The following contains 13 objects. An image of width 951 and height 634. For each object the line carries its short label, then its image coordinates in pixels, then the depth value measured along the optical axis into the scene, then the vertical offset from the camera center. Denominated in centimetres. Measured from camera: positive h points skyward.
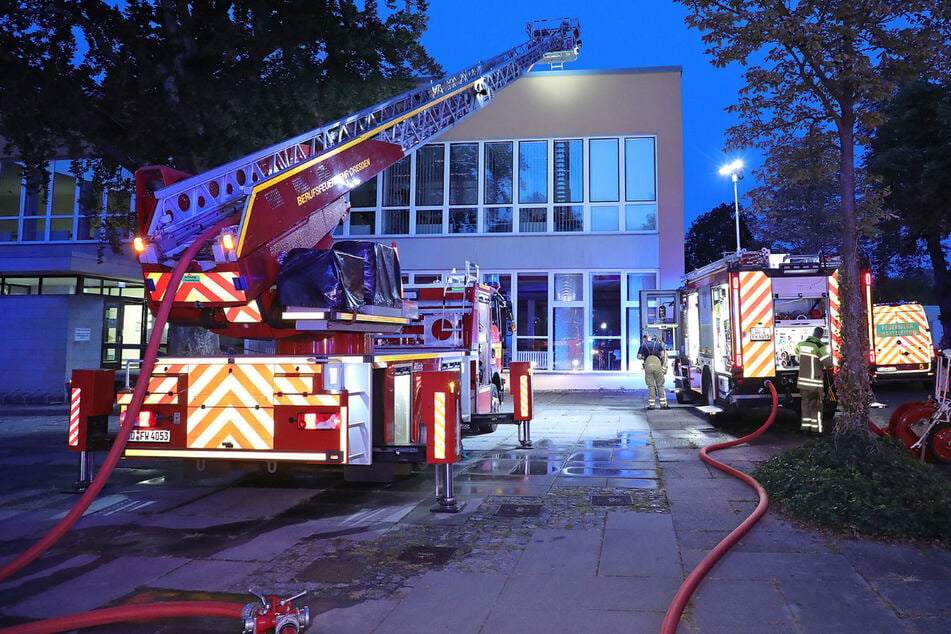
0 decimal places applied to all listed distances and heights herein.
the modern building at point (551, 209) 2311 +492
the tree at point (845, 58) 641 +282
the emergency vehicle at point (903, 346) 1550 +10
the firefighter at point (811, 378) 1020 -41
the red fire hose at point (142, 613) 345 -135
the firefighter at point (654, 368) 1491 -37
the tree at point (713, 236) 5281 +903
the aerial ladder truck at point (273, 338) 593 +13
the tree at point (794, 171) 726 +194
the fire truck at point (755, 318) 1116 +58
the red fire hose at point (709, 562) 348 -133
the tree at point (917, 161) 2320 +656
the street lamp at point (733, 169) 2374 +649
